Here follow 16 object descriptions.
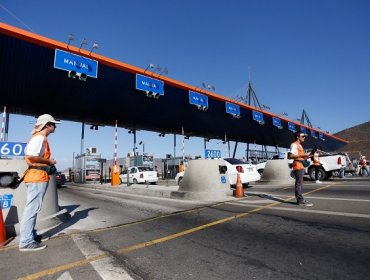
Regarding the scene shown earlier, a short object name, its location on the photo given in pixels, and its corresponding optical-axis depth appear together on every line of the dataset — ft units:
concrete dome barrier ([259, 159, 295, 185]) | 50.37
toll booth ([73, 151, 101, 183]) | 99.60
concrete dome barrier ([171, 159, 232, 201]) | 29.12
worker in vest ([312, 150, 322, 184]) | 50.88
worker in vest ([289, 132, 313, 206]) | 21.97
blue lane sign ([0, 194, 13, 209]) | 15.44
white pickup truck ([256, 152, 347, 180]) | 53.88
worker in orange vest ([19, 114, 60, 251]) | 12.50
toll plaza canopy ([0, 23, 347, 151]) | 53.16
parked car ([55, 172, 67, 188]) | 80.20
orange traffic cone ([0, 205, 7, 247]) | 13.33
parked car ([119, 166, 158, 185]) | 81.46
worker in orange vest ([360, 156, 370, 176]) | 70.95
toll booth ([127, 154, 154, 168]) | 115.20
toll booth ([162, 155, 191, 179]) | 121.92
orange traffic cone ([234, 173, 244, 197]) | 29.78
